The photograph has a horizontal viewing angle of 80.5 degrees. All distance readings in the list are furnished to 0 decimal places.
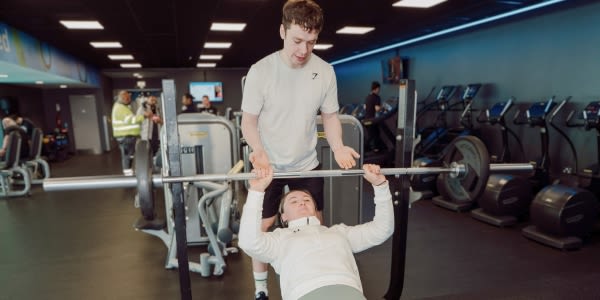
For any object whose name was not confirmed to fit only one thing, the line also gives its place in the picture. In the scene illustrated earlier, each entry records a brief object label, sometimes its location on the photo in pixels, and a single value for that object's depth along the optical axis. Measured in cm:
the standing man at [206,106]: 649
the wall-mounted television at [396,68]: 723
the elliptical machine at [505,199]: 338
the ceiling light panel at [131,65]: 1009
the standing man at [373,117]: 634
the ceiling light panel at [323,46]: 758
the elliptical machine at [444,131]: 500
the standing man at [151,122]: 423
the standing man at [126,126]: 507
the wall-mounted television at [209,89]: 1162
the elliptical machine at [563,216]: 282
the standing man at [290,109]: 149
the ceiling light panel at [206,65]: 1074
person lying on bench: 120
